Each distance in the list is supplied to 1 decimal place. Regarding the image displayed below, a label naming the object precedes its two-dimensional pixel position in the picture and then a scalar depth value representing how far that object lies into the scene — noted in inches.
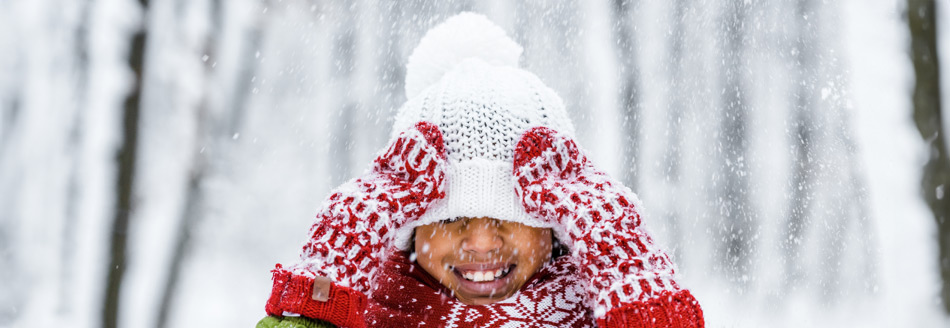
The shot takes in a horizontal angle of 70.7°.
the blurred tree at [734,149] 198.1
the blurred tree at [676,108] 207.5
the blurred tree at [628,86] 217.8
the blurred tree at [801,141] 176.7
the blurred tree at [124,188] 107.1
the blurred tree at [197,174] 122.3
